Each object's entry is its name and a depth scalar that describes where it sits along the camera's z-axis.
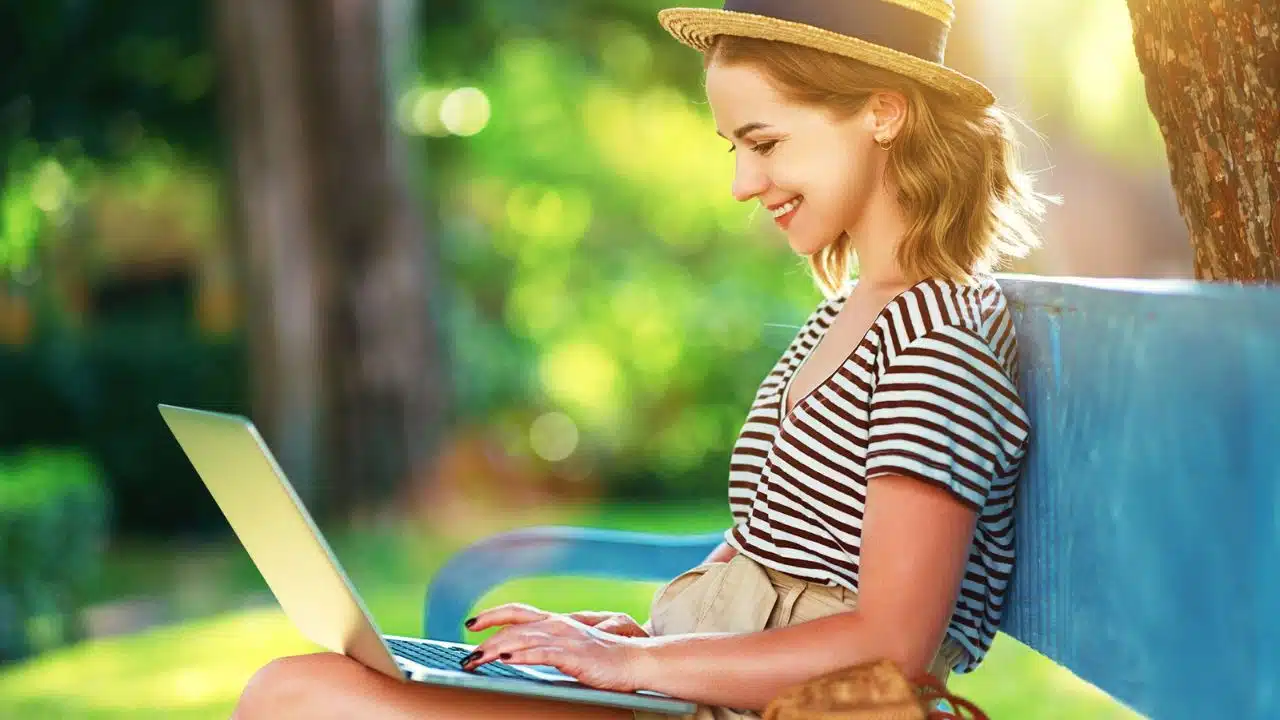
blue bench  2.57
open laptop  2.76
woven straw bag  2.64
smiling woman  2.83
